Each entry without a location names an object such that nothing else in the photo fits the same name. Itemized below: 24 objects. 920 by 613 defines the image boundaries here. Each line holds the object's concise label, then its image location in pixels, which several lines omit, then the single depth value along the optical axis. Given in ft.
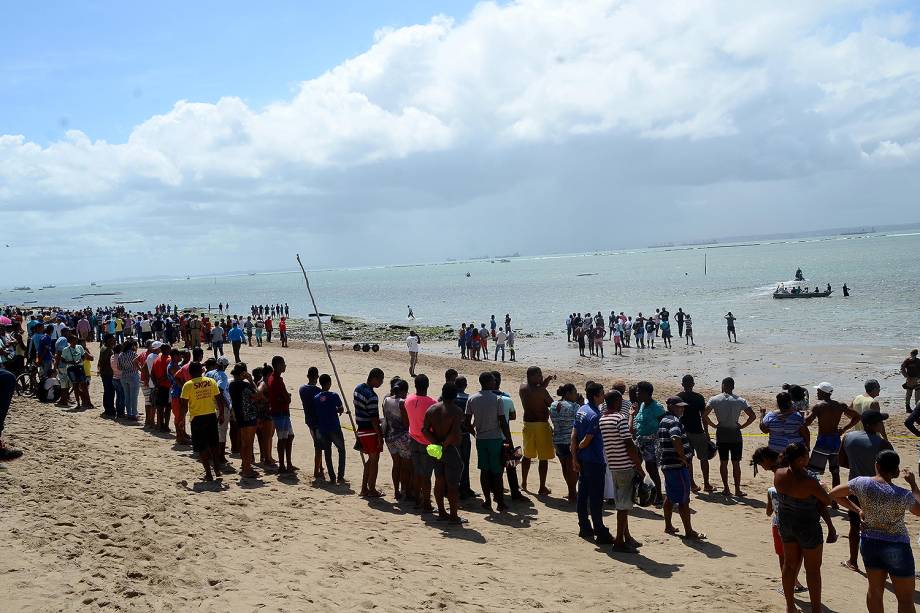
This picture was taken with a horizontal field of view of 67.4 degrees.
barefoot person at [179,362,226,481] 30.09
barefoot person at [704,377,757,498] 30.58
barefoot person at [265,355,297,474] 32.63
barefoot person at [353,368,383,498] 28.43
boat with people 180.65
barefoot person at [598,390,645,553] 23.48
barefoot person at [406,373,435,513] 27.14
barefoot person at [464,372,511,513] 27.78
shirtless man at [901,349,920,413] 47.19
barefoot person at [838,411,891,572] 22.97
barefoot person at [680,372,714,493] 30.55
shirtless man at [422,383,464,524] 25.81
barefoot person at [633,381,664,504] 27.89
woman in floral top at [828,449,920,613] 17.08
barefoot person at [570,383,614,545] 23.99
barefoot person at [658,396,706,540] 24.32
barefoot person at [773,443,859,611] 18.44
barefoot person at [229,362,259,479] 31.53
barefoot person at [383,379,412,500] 27.99
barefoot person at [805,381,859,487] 26.30
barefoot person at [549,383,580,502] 29.53
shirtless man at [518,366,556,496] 30.04
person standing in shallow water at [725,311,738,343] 107.34
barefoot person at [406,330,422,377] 78.59
